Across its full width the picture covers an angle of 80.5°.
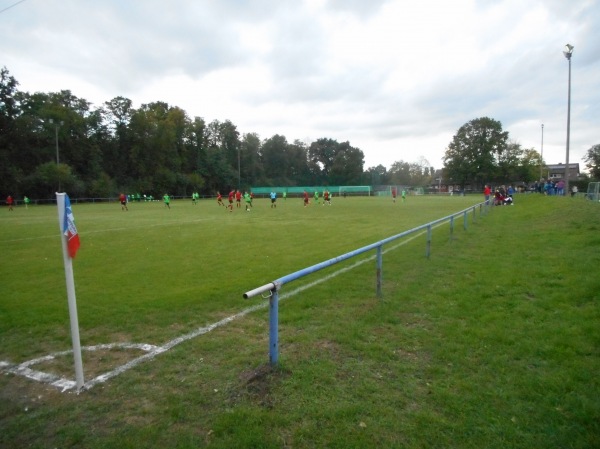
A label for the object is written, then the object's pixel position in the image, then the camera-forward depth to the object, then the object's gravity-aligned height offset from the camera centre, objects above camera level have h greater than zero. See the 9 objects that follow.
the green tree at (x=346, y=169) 109.56 +6.64
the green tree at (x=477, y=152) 89.81 +8.94
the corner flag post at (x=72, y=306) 3.37 -1.03
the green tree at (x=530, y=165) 89.59 +5.05
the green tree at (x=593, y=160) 74.36 +5.05
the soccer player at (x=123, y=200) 34.91 -0.23
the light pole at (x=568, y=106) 24.25 +5.49
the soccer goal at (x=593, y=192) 25.53 -0.68
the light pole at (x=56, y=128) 58.39 +11.87
